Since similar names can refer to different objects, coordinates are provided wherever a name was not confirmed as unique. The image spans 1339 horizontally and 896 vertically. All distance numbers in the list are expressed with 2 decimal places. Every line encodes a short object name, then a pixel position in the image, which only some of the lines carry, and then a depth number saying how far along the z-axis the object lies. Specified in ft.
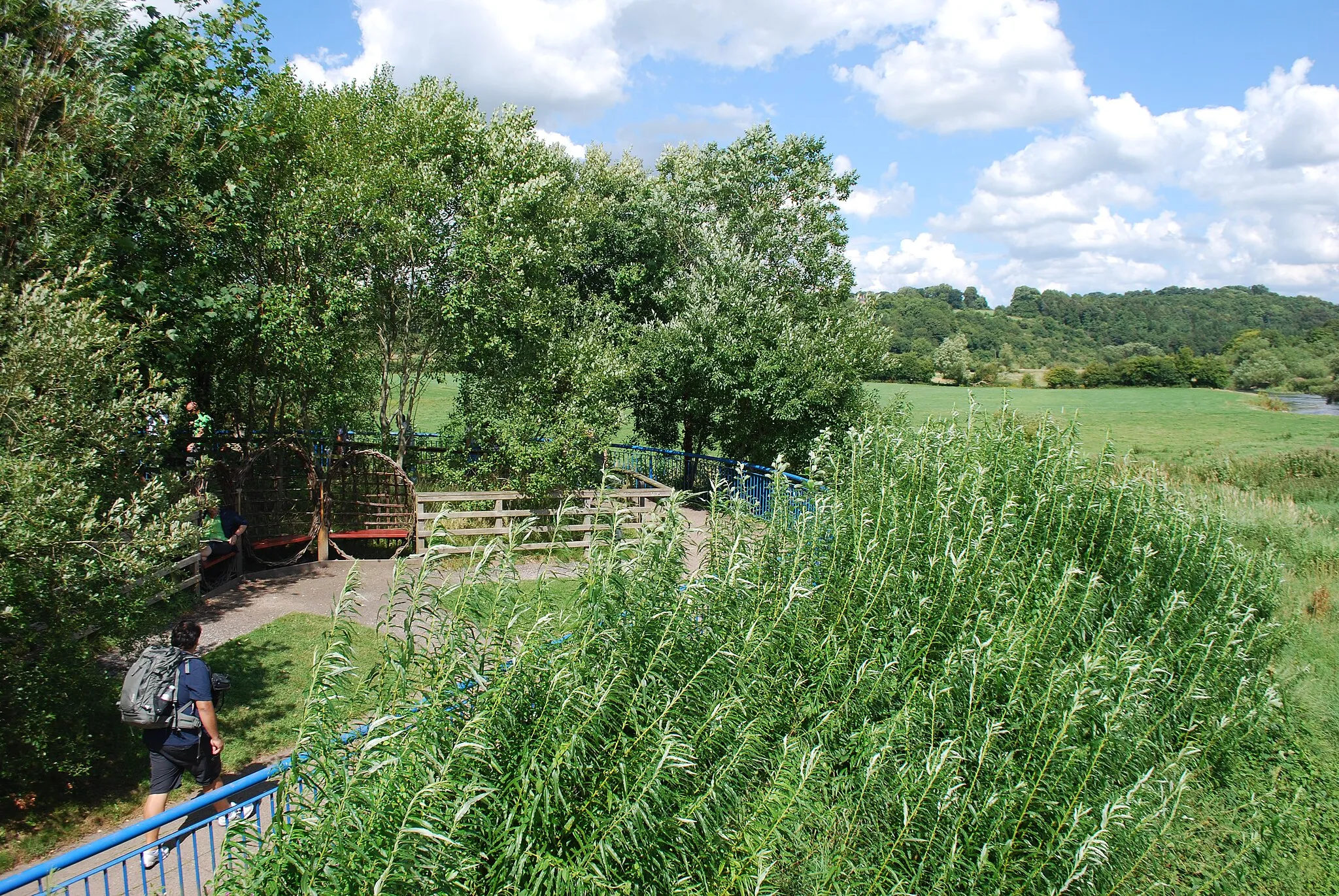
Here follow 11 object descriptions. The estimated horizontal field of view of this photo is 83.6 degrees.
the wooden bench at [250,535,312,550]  41.52
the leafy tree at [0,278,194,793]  18.10
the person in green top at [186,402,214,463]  31.76
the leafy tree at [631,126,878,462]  63.31
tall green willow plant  12.02
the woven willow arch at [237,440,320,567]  41.88
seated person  37.35
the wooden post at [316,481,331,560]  44.09
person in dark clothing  18.83
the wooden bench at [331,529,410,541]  45.83
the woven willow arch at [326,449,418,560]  45.78
